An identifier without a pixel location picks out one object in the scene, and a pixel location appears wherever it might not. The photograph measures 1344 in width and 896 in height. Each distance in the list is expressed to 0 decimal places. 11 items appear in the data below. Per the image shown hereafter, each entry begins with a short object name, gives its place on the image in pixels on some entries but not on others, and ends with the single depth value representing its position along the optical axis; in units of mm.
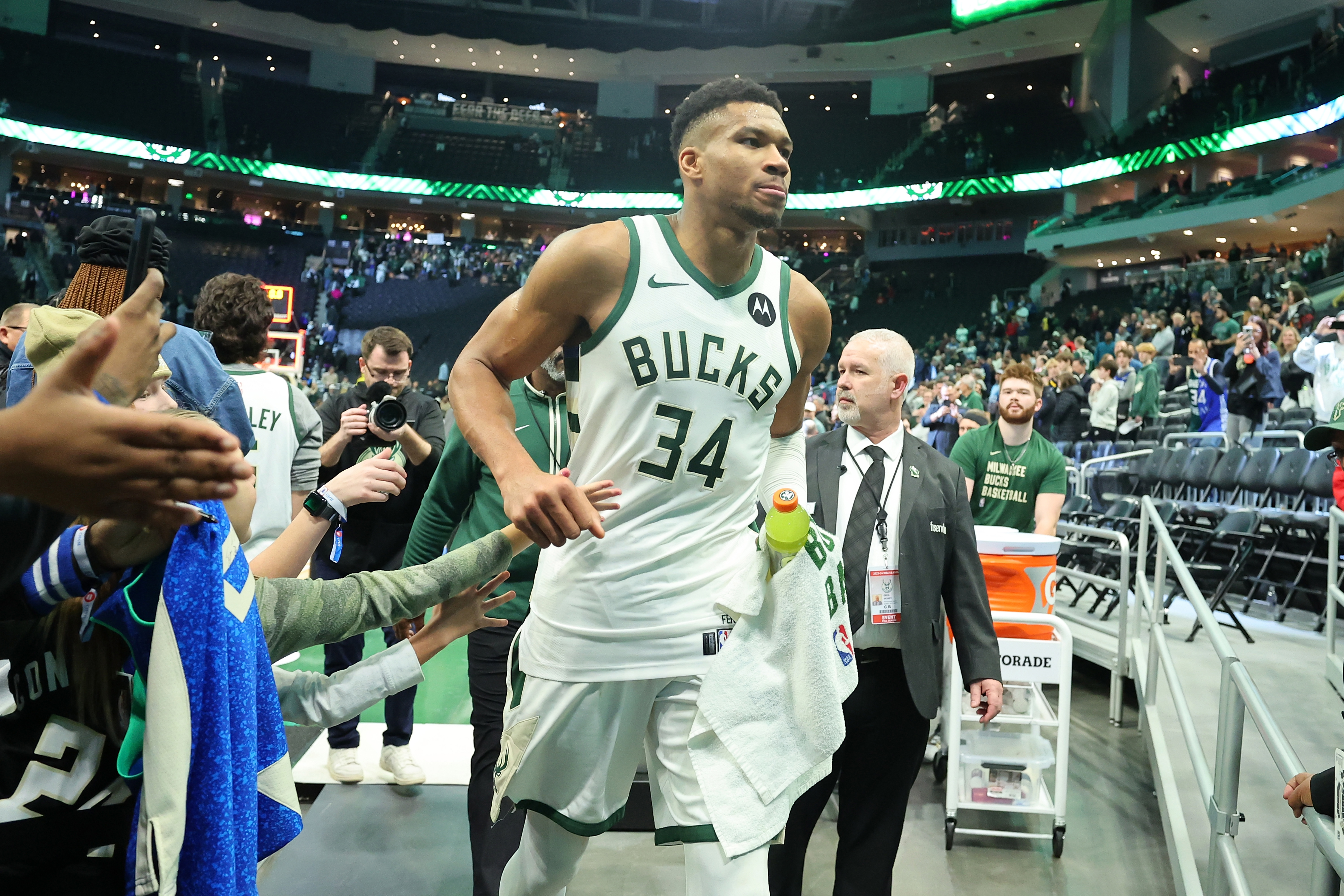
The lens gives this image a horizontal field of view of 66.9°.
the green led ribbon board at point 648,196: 25281
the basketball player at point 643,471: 2139
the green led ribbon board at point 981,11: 29422
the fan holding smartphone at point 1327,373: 7277
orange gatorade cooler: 4223
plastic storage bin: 4219
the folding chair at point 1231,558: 6496
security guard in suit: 3074
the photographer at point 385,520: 4336
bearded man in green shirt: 5289
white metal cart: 4098
